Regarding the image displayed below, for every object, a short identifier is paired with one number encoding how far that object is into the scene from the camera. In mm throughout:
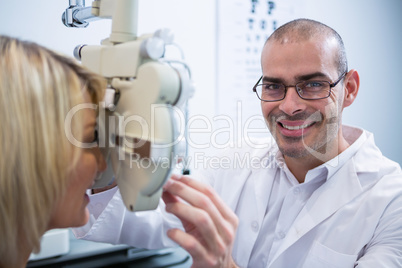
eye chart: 1962
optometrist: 1058
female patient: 564
